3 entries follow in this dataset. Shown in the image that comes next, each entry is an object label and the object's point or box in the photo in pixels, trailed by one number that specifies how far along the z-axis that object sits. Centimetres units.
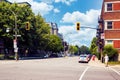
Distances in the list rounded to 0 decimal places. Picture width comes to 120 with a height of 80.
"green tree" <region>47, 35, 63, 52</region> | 4984
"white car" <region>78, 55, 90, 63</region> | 2206
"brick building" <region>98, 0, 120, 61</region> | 2067
